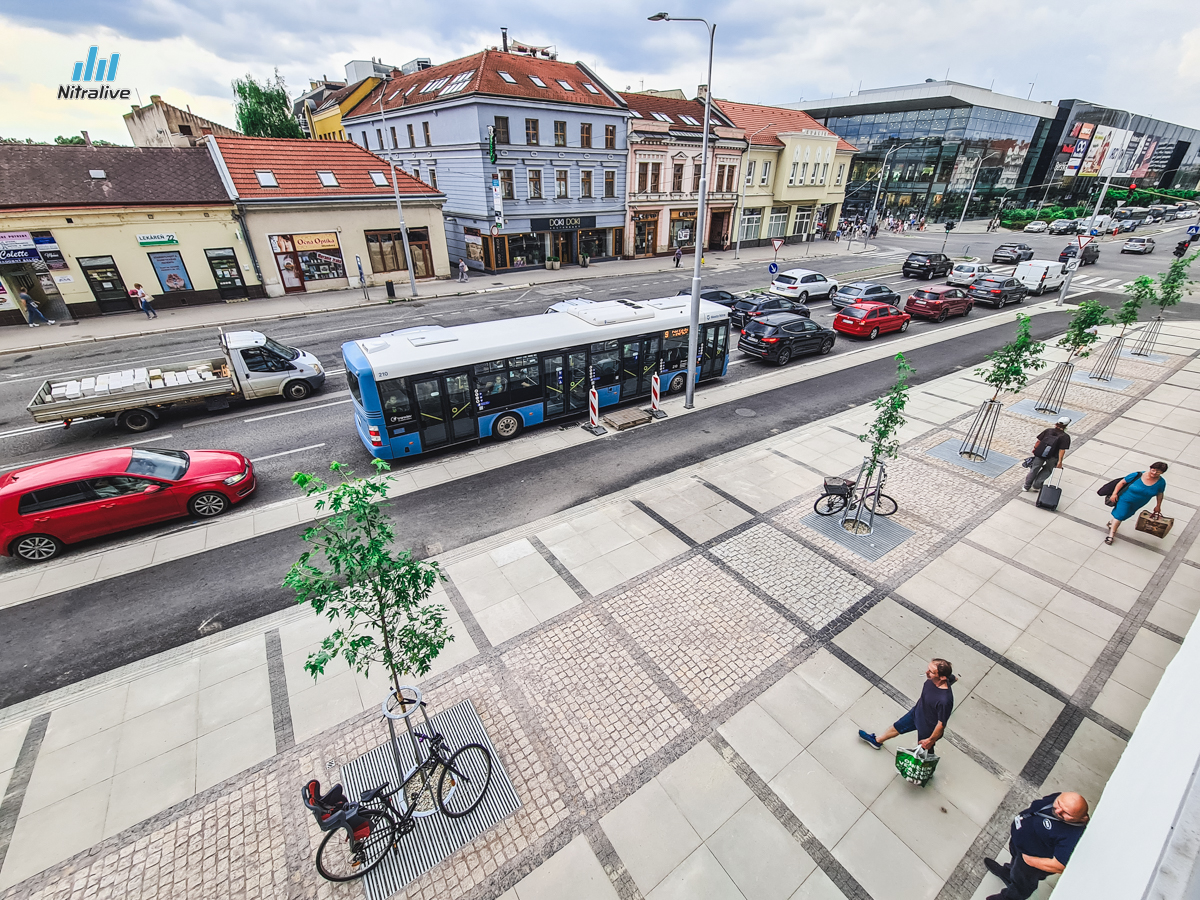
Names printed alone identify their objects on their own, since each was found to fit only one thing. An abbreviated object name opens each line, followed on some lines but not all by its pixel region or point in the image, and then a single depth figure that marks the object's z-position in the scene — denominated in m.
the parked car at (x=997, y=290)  28.89
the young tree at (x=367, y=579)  4.38
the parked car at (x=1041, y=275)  31.14
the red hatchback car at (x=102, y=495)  9.06
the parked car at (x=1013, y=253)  40.34
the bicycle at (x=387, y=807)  4.52
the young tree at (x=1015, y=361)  11.29
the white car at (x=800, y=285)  28.08
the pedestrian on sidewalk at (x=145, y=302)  24.28
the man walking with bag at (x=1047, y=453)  10.62
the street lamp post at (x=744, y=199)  42.97
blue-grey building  31.69
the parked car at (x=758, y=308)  22.86
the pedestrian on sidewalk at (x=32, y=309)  23.58
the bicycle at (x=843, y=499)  10.21
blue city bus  11.77
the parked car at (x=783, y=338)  19.64
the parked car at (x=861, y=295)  25.64
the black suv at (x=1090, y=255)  41.66
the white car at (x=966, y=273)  30.84
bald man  4.23
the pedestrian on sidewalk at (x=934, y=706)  5.30
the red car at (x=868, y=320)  22.77
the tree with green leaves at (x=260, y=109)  51.53
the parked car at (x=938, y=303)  25.58
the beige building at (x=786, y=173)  45.09
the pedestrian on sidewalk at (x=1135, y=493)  8.80
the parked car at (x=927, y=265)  35.06
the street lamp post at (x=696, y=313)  13.84
